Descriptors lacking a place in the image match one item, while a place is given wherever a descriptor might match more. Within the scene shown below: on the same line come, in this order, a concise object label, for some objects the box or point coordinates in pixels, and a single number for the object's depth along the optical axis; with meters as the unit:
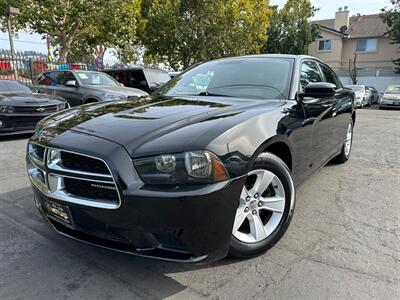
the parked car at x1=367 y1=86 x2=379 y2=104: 22.37
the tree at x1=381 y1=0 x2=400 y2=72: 26.09
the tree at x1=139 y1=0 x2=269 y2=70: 19.95
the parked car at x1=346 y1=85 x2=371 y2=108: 18.73
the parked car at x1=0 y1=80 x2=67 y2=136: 6.85
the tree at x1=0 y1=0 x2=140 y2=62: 14.51
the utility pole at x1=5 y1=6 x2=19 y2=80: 12.10
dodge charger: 1.92
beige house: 31.25
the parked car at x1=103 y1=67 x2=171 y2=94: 11.36
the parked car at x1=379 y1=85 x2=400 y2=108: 18.11
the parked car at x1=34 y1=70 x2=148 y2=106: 8.62
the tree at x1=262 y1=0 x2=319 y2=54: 28.92
